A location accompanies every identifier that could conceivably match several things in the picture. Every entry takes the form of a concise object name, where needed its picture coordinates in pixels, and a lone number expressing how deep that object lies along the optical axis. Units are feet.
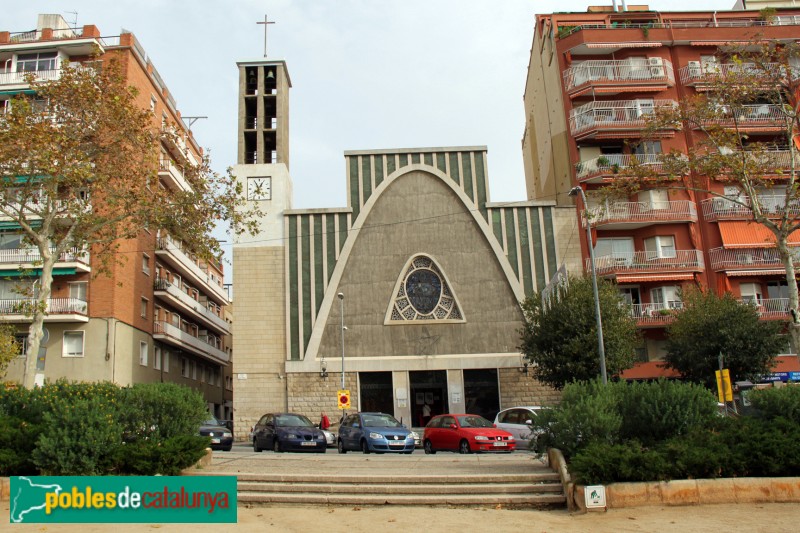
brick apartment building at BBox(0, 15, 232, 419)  109.70
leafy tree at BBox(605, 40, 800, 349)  63.87
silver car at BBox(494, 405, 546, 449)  74.77
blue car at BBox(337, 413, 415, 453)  71.10
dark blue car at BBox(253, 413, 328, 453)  73.97
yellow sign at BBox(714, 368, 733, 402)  72.28
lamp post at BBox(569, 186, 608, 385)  80.38
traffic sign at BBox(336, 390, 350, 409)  104.73
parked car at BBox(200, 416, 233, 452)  82.74
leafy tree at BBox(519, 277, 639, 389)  94.32
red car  68.44
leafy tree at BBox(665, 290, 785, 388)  95.20
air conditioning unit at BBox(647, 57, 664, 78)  122.83
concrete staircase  37.22
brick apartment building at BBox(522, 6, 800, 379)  114.21
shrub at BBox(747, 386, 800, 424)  40.50
